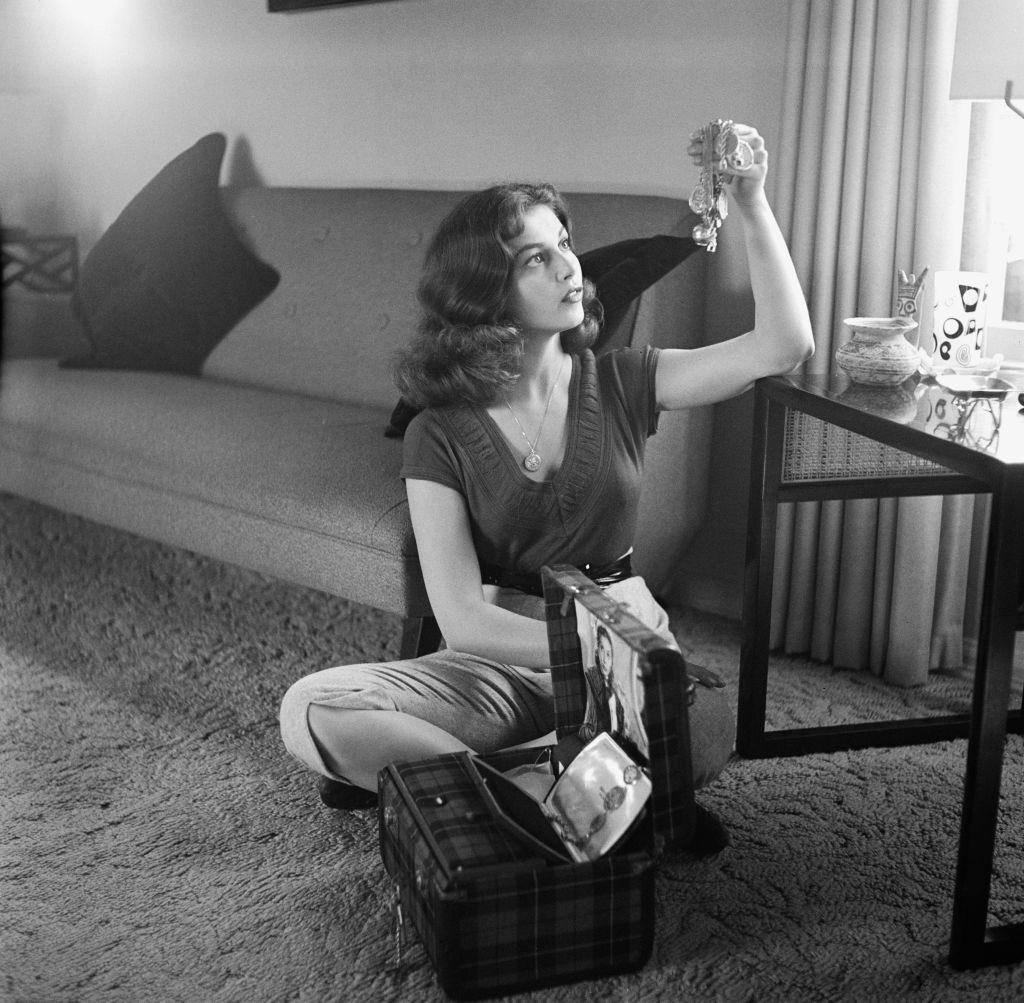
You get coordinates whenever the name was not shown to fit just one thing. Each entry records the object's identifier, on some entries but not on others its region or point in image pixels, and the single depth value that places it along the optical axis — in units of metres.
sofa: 2.39
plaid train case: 1.47
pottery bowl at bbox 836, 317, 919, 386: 2.02
